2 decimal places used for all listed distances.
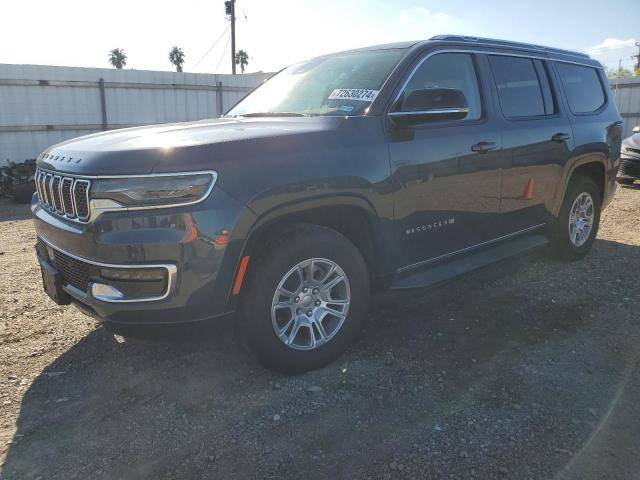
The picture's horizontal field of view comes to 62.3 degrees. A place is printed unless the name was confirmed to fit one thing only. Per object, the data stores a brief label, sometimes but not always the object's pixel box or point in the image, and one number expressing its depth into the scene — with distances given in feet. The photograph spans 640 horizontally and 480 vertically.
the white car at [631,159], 35.01
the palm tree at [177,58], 239.71
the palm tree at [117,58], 227.81
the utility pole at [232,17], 92.27
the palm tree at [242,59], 227.61
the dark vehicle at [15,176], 36.11
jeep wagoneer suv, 8.60
